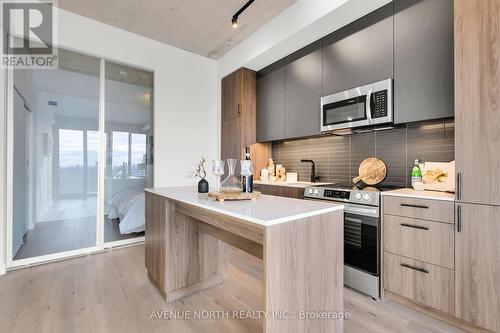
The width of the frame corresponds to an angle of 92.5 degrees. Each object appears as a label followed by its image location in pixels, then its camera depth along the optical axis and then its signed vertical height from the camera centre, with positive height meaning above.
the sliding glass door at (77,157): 2.77 +0.13
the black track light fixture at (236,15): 2.38 +1.52
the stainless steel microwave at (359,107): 2.23 +0.62
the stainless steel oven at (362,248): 2.04 -0.73
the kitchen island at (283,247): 1.10 -0.46
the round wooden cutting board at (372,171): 2.54 -0.04
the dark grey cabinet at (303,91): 2.88 +0.96
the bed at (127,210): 3.25 -0.59
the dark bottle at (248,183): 1.76 -0.12
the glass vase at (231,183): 1.82 -0.13
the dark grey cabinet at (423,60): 1.88 +0.90
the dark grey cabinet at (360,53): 2.24 +1.17
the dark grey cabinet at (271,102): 3.36 +0.95
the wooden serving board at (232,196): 1.60 -0.20
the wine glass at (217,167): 1.88 +0.00
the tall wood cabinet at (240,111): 3.66 +0.88
